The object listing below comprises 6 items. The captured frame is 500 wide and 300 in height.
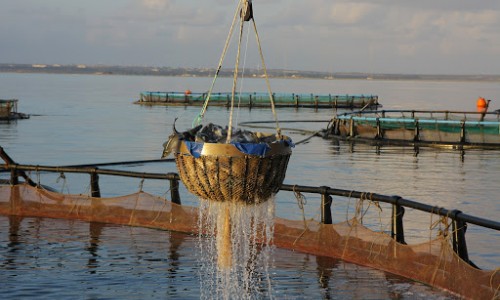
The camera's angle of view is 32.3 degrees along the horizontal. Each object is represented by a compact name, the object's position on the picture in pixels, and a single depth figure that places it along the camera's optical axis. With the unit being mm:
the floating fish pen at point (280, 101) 104125
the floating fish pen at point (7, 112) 71500
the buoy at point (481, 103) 99312
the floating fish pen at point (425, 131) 47500
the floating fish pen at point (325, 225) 12609
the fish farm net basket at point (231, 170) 9672
